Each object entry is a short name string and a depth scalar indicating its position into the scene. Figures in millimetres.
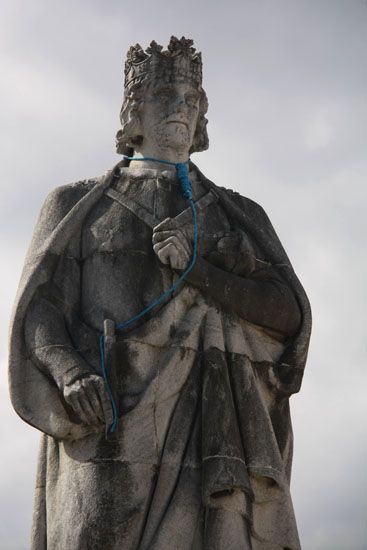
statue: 13680
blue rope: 13938
